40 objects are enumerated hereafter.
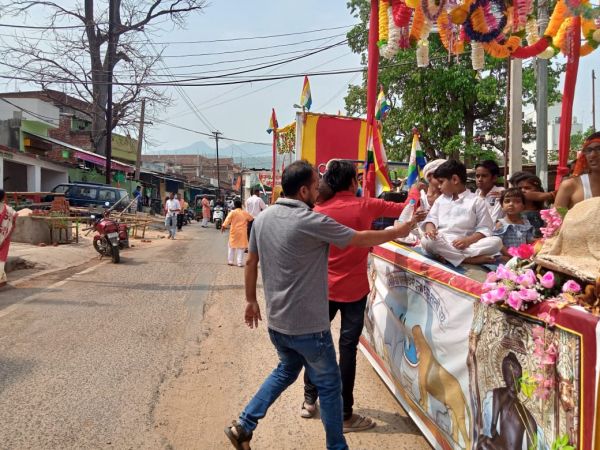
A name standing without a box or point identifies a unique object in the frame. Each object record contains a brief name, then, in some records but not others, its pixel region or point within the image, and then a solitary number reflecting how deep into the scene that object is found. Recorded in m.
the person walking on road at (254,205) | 13.11
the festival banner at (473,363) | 1.80
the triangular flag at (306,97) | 9.83
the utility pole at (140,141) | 28.80
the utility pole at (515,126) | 8.45
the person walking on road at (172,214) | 17.92
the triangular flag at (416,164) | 5.58
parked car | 21.14
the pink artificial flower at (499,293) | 2.16
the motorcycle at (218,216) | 26.58
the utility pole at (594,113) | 28.68
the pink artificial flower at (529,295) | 2.04
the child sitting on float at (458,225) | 3.09
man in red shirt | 3.30
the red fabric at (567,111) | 3.83
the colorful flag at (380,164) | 4.43
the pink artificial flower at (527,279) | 2.11
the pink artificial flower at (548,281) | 2.04
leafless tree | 23.69
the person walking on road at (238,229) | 10.84
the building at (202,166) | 63.43
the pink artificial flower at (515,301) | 2.06
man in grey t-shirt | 2.69
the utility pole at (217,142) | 50.82
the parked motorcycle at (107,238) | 11.20
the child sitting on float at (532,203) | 3.91
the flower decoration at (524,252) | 2.35
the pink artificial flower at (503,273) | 2.22
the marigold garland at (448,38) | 3.75
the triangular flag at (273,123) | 11.88
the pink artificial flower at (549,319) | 1.90
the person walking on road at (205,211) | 26.95
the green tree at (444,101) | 14.91
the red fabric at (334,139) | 10.54
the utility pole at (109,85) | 21.72
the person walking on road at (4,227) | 7.36
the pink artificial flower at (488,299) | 2.21
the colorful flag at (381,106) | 7.88
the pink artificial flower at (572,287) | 1.95
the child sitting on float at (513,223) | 3.70
